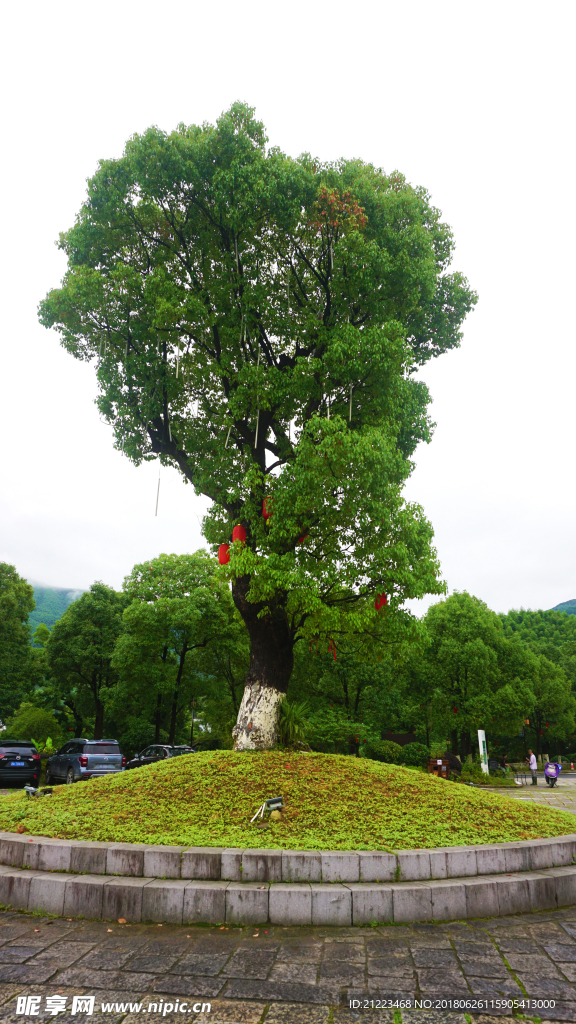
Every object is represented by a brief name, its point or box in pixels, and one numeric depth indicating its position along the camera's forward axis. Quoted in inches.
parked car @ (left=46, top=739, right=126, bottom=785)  621.6
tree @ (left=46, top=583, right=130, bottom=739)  1067.3
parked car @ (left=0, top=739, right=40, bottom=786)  705.6
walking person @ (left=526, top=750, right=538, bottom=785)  1002.1
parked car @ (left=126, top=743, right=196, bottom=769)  767.7
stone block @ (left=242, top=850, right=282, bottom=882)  209.8
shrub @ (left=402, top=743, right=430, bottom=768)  943.7
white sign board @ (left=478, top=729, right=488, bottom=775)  843.6
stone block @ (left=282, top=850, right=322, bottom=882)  209.9
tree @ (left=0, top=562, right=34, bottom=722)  1109.1
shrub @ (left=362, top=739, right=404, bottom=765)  957.8
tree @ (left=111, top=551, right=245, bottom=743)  999.6
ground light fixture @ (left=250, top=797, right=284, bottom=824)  255.3
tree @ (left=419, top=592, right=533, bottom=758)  1137.4
